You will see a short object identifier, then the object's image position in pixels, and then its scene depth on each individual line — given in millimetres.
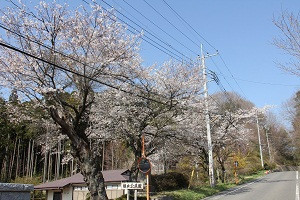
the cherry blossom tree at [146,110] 16641
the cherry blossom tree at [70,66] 12633
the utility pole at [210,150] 22469
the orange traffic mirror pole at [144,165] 12141
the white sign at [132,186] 11836
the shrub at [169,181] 25883
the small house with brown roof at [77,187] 28125
